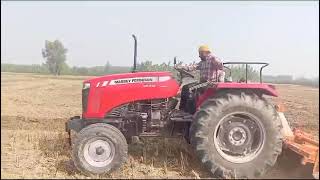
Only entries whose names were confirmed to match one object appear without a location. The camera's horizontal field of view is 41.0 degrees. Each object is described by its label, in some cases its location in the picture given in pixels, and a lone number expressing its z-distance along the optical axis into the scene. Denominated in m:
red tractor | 5.96
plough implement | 5.83
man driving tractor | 6.96
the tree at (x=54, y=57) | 58.66
